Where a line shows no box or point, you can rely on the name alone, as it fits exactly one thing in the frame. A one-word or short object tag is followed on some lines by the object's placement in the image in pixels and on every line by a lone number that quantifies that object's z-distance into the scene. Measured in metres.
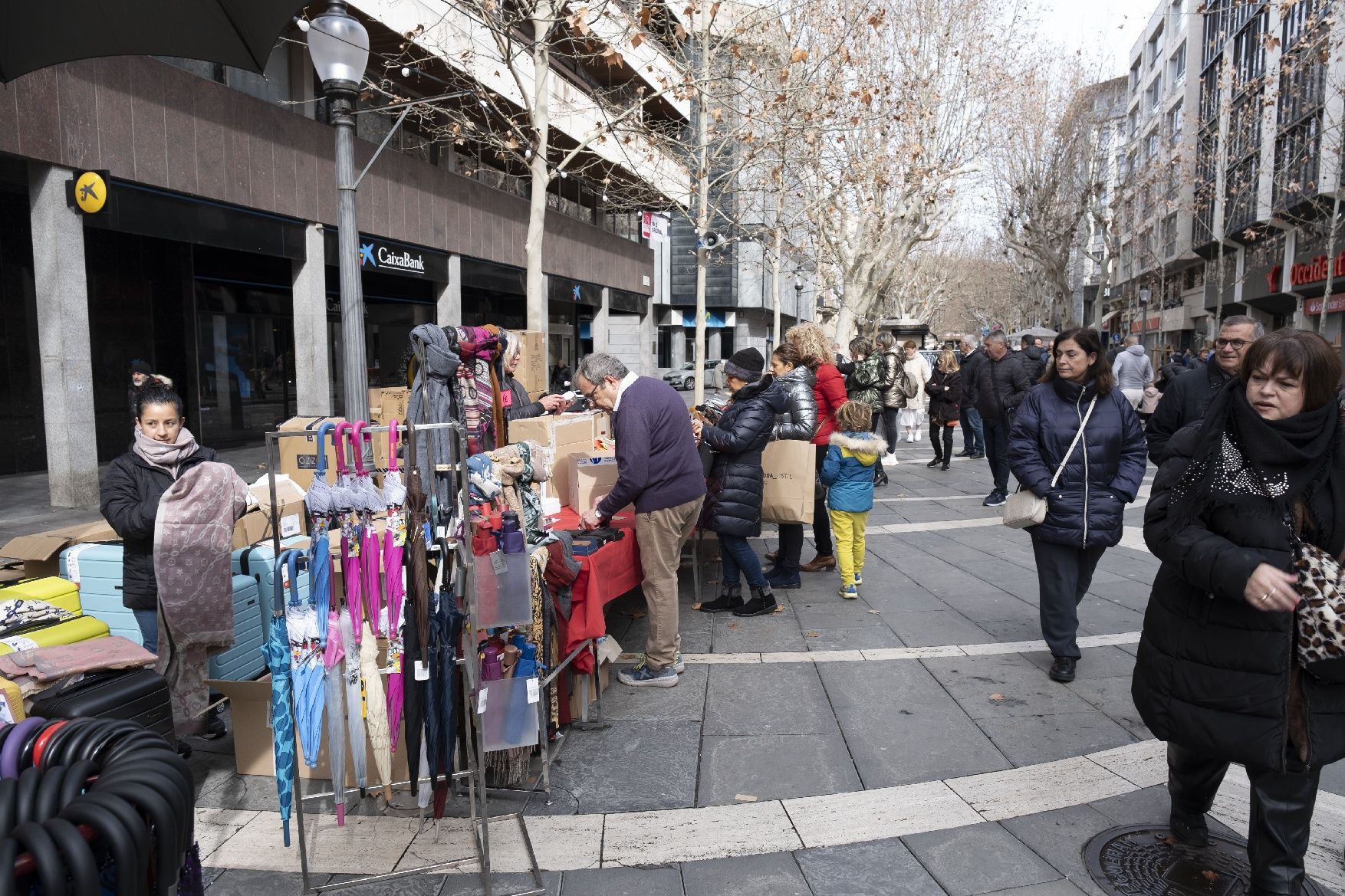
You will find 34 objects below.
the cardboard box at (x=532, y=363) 8.73
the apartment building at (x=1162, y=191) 37.44
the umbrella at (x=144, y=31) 2.96
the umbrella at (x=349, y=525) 2.98
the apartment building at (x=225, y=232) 9.96
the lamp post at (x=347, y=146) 6.15
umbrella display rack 2.93
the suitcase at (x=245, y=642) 4.65
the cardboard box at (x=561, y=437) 5.44
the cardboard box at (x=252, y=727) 3.82
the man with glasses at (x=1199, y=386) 4.95
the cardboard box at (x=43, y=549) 4.70
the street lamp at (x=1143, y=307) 45.45
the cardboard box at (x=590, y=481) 5.43
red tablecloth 4.15
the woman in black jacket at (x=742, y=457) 5.81
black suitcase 2.72
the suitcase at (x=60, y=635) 3.52
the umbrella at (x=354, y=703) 3.07
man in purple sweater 4.53
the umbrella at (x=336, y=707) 3.04
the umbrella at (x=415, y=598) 3.03
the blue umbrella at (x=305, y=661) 3.01
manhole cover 2.93
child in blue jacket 6.21
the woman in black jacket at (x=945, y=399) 13.09
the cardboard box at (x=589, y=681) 4.29
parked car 36.00
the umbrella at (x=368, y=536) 2.98
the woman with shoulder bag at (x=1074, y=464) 4.57
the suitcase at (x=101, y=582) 4.62
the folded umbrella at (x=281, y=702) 3.00
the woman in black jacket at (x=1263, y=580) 2.52
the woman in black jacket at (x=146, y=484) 3.83
